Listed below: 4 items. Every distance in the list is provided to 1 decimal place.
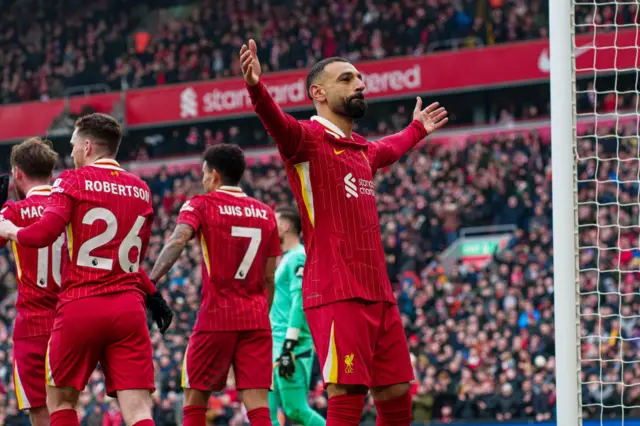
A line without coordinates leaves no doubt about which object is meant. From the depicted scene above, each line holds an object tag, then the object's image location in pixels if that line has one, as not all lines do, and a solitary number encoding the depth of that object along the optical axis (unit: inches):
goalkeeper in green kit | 701.9
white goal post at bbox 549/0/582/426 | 440.1
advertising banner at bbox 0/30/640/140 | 1961.1
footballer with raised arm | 441.7
